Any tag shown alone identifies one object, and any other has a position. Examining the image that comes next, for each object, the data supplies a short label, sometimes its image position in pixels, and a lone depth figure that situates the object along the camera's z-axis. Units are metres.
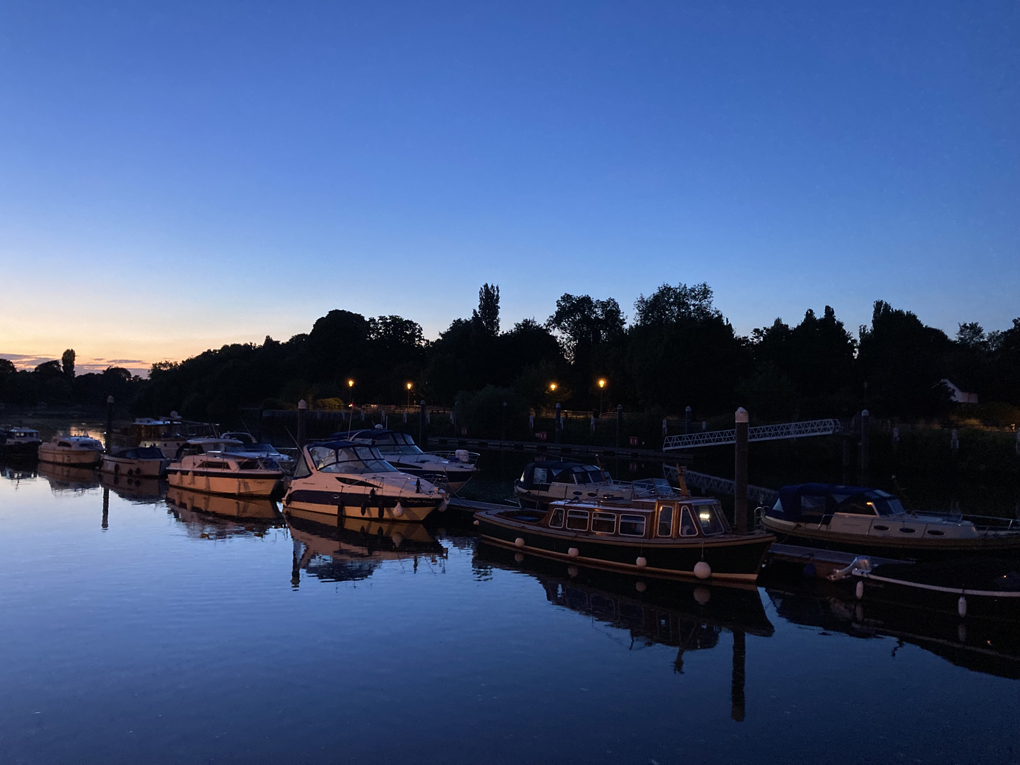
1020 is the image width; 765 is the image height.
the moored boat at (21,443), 57.19
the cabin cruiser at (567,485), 28.77
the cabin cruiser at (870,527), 21.38
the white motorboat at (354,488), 28.73
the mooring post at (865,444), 48.56
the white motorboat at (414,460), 37.25
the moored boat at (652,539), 19.56
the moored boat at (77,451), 50.31
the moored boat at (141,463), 44.34
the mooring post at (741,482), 22.58
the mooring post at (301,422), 36.17
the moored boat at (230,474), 36.22
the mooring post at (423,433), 71.75
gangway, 50.41
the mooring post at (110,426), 56.24
